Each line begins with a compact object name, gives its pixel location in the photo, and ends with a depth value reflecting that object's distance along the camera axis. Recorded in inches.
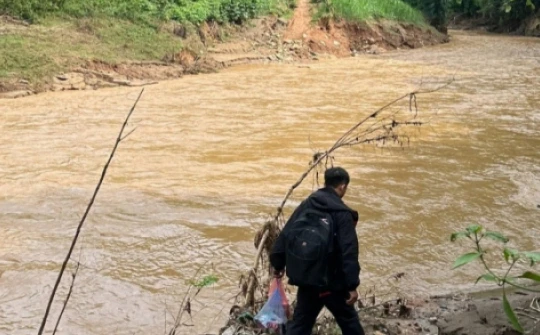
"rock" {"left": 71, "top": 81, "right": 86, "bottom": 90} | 654.5
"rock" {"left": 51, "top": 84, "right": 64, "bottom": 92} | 641.6
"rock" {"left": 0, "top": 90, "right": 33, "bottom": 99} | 602.5
